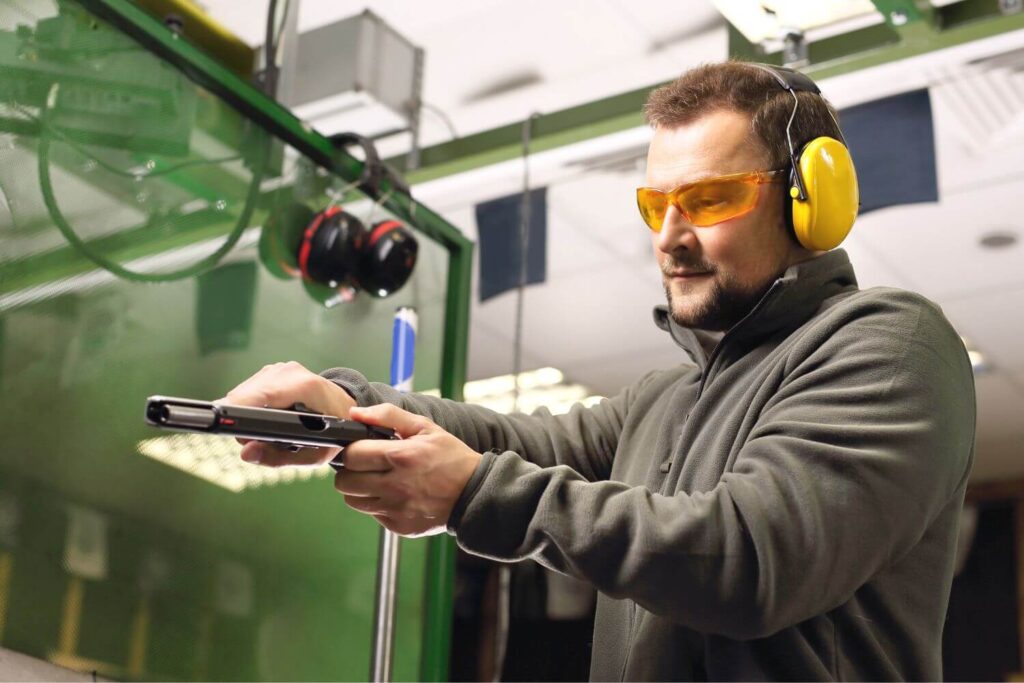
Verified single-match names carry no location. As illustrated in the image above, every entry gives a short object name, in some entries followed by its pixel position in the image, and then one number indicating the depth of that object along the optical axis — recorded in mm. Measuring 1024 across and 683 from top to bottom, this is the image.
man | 1108
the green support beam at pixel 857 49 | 2549
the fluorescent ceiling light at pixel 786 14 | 2457
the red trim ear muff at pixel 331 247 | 2248
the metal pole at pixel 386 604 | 2002
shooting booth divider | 1719
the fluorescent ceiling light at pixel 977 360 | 4859
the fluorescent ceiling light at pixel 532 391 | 5273
